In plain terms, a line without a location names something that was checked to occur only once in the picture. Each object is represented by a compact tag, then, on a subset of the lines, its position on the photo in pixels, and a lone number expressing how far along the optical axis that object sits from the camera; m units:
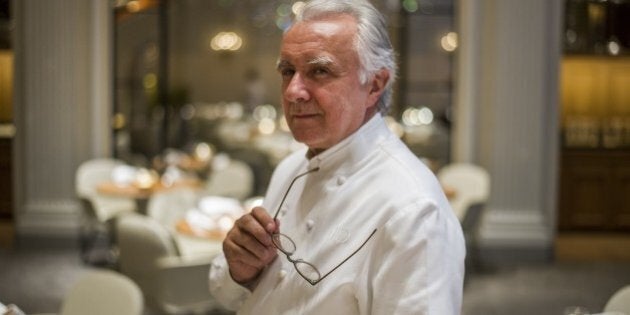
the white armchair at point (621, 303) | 3.18
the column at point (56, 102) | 8.19
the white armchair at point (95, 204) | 7.28
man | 1.51
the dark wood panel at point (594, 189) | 9.05
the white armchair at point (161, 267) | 4.83
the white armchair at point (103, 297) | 3.30
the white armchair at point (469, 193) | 7.07
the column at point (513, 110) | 7.97
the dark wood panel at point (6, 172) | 9.52
